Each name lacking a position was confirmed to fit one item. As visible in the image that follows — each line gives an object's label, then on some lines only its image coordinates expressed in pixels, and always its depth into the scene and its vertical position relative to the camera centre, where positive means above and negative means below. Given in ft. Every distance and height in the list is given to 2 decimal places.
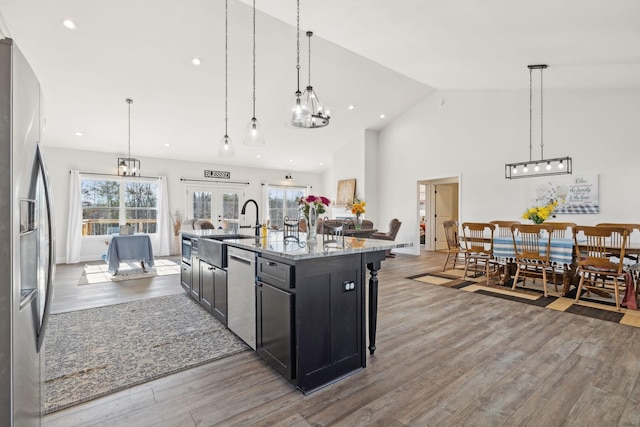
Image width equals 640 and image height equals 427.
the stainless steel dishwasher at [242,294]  8.09 -2.30
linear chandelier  17.48 +2.62
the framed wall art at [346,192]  30.25 +1.87
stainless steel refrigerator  3.51 -0.42
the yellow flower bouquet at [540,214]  15.16 -0.16
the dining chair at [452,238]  19.04 -1.70
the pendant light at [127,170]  18.19 +2.40
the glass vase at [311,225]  8.55 -0.40
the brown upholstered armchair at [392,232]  24.73 -1.71
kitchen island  6.53 -2.17
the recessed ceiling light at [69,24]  12.37 +7.45
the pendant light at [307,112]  10.07 +3.30
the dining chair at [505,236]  16.42 -1.42
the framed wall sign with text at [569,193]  18.17 +1.08
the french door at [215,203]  29.09 +0.69
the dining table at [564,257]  13.92 -2.08
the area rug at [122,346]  6.98 -3.85
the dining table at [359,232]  21.85 -1.57
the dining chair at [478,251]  16.84 -2.22
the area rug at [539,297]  11.56 -3.83
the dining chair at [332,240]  7.96 -0.87
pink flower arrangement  8.68 +0.21
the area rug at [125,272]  17.61 -3.86
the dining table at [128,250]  18.44 -2.42
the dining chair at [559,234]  14.67 -1.34
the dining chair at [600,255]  11.94 -1.82
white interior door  30.89 +0.27
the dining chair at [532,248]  14.12 -1.79
